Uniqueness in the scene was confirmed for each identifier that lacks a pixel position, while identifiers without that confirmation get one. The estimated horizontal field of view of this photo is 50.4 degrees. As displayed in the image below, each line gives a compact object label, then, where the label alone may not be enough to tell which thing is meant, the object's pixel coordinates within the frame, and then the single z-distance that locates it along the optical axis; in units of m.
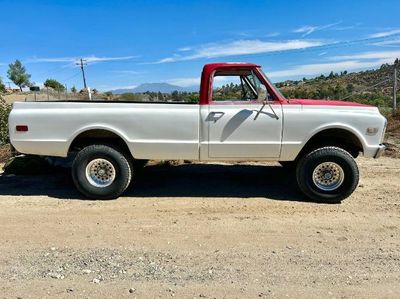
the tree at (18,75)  93.50
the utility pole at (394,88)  13.51
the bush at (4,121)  10.28
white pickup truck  6.11
